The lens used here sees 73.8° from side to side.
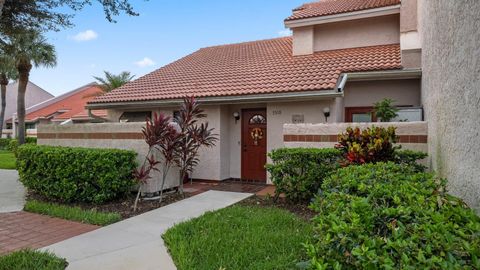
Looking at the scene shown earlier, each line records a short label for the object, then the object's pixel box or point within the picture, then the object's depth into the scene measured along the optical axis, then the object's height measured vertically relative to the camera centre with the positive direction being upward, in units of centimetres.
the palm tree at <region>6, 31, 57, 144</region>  2388 +558
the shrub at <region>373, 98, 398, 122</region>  894 +59
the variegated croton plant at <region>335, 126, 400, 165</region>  606 -25
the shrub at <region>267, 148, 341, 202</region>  748 -90
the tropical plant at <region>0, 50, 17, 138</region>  2652 +536
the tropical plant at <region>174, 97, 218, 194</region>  857 -6
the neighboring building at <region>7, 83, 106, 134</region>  3140 +265
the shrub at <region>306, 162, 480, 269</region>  179 -64
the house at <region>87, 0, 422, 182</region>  1015 +171
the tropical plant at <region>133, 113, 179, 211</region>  788 -27
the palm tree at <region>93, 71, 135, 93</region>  2395 +398
